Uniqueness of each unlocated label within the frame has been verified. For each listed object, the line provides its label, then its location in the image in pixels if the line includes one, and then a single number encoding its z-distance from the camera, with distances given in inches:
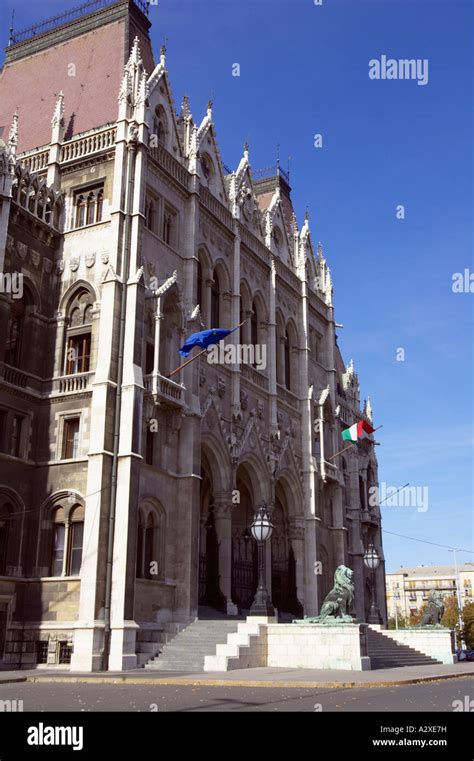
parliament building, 1096.8
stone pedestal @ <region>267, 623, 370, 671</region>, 965.2
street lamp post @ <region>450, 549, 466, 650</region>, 3506.4
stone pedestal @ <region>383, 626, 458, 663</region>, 1375.5
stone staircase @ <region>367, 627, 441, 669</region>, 1157.1
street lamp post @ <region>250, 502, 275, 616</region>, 1061.1
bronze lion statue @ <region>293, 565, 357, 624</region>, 1026.7
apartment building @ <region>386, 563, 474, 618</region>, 7052.2
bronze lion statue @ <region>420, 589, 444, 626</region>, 1600.6
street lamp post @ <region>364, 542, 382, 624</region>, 1624.0
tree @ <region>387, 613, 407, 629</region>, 5200.8
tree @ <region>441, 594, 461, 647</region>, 4496.6
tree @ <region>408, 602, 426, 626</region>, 5209.2
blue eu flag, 1193.4
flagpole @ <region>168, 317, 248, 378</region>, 1213.4
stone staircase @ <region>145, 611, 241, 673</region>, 1040.8
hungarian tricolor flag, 1646.2
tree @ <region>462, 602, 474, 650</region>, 4015.8
